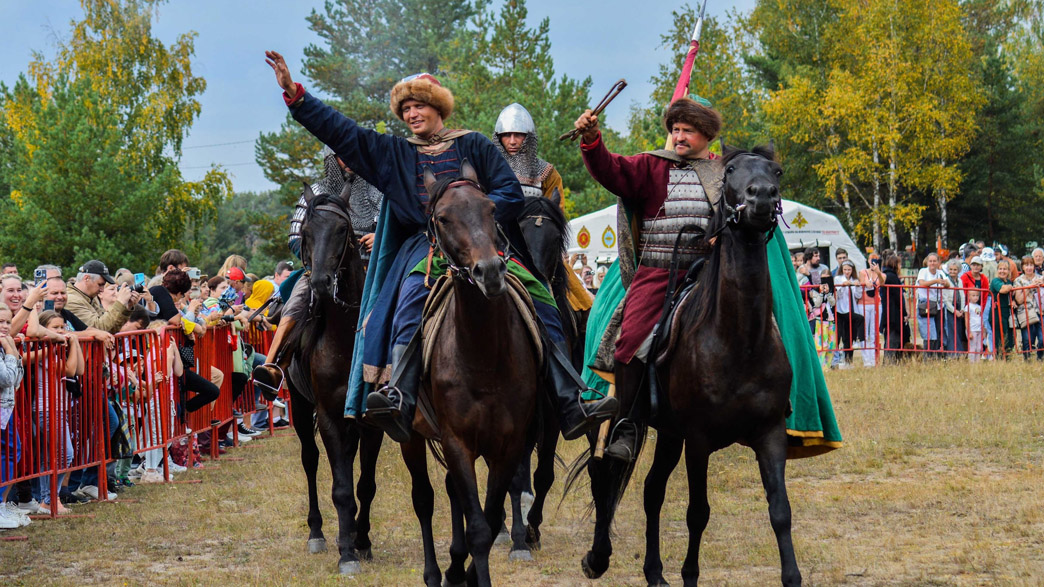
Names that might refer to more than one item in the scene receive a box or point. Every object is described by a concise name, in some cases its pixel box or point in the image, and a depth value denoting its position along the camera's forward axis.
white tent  27.48
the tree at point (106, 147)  35.69
